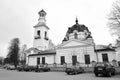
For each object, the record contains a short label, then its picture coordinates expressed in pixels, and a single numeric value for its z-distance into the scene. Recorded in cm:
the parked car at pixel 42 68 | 2367
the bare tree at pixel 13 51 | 4638
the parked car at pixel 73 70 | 1691
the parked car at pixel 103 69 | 1299
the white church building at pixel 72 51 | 2580
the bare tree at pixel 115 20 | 1906
